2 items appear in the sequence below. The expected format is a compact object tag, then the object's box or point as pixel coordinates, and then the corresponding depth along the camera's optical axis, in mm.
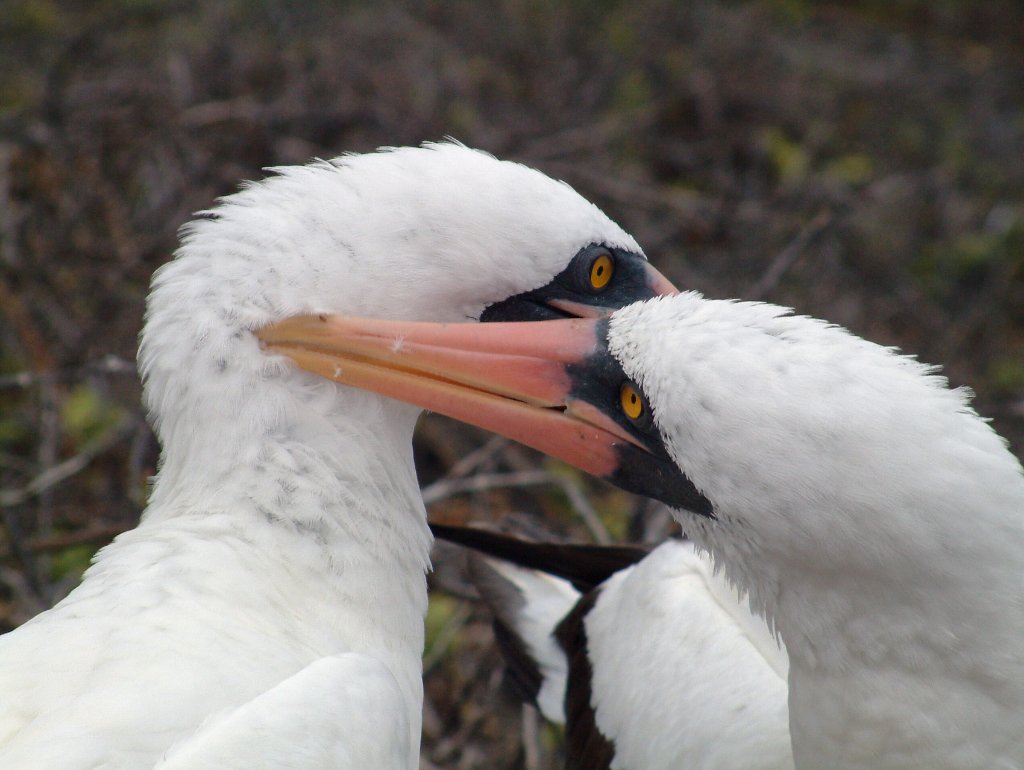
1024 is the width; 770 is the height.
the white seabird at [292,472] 4074
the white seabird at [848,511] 3676
